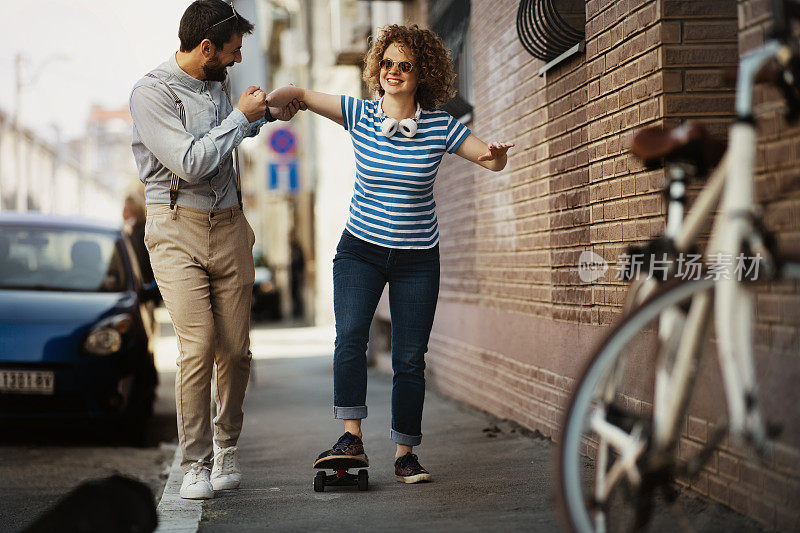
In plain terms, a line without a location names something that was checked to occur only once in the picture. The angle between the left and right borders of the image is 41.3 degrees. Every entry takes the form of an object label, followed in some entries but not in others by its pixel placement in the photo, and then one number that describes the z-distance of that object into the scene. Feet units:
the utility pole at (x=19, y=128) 127.24
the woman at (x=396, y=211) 15.19
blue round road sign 53.67
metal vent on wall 19.35
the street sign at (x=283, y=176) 56.85
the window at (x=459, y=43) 28.66
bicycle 8.26
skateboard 15.35
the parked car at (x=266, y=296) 76.07
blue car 22.81
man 15.01
